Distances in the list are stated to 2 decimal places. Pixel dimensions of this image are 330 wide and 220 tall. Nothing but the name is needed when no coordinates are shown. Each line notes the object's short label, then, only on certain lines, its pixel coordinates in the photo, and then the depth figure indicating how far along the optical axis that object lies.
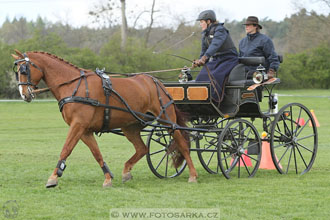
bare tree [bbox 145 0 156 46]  80.56
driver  17.05
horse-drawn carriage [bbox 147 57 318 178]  17.05
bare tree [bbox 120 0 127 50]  75.51
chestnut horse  14.76
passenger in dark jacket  18.32
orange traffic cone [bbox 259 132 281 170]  19.84
